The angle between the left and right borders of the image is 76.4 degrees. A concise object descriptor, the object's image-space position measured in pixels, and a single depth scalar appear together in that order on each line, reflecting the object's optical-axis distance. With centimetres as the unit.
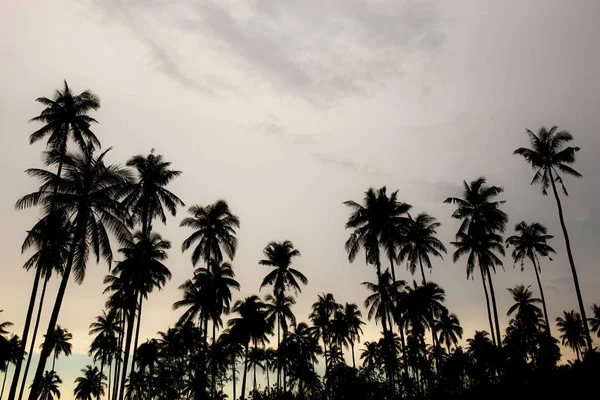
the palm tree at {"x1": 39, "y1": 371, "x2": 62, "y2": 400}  7162
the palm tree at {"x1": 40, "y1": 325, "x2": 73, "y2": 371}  6688
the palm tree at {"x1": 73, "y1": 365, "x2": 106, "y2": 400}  7819
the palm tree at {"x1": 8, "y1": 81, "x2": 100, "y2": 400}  2905
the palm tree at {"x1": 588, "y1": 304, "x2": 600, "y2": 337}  7494
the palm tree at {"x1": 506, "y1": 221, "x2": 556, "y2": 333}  5094
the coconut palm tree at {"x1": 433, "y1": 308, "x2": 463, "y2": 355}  6145
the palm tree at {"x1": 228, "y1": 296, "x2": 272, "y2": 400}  5019
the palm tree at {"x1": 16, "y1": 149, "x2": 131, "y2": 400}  2450
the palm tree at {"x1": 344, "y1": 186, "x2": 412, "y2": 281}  3741
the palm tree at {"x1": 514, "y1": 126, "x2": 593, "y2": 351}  3375
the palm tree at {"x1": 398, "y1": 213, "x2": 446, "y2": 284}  4472
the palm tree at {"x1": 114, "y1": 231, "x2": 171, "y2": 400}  3115
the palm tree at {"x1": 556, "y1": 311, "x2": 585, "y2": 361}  7650
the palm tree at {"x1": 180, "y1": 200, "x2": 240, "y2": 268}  4112
